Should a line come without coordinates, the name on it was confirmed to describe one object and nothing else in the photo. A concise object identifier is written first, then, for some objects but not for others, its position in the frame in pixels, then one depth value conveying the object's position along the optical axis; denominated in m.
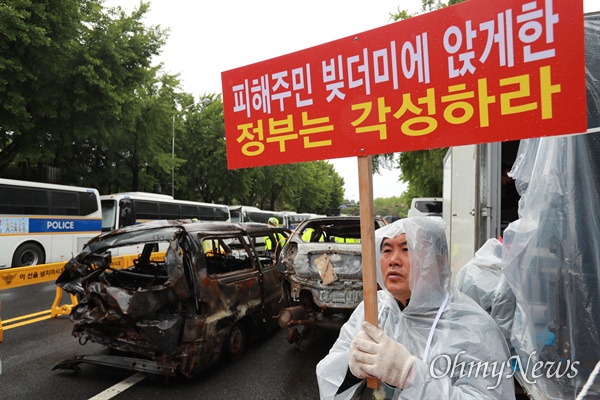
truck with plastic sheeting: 1.83
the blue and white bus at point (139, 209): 16.11
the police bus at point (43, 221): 11.94
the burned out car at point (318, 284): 4.66
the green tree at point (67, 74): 11.67
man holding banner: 1.54
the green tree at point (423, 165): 15.83
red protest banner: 1.52
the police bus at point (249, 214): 26.98
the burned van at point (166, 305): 3.69
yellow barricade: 6.07
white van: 16.38
